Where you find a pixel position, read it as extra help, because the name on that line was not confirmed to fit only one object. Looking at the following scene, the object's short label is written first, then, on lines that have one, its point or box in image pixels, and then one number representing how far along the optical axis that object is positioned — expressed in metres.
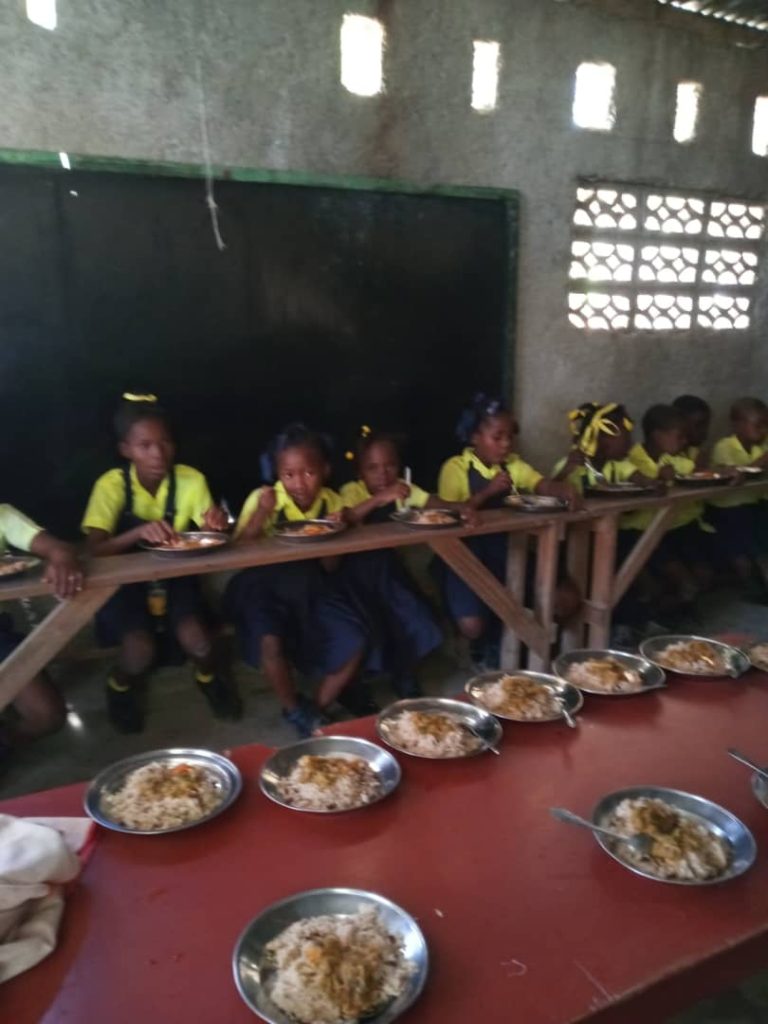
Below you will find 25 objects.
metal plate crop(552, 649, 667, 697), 1.81
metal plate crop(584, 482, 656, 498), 3.43
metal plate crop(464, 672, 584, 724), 1.69
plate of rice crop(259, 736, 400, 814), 1.36
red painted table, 0.97
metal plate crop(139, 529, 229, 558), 2.45
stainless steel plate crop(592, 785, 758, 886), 1.20
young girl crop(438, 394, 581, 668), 3.44
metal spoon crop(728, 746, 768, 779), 1.44
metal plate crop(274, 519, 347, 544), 2.64
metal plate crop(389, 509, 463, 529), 2.90
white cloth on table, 1.00
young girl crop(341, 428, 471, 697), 3.27
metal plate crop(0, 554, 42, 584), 2.28
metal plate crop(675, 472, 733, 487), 3.66
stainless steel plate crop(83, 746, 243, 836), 1.30
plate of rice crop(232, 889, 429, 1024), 0.95
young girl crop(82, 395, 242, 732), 2.87
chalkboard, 3.02
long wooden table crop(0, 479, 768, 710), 2.26
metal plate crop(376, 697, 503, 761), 1.58
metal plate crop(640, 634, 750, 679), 1.90
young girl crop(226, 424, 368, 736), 2.98
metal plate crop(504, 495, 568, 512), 3.15
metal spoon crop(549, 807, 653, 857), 1.24
